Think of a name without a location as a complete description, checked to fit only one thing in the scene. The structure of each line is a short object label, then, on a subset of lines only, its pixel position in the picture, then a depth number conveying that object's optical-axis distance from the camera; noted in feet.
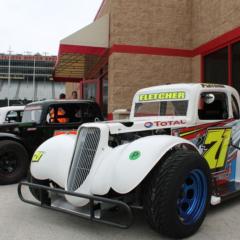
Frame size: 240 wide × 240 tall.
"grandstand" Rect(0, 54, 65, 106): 156.46
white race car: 10.57
